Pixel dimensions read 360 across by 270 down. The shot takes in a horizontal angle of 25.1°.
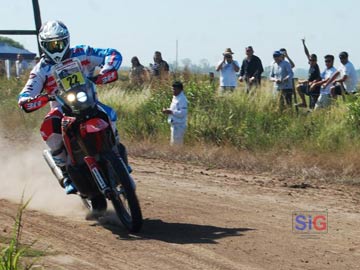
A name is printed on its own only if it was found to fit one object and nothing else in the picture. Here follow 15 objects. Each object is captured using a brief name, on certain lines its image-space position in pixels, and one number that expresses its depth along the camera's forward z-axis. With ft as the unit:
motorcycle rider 27.63
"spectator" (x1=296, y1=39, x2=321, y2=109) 54.90
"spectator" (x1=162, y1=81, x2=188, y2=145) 49.39
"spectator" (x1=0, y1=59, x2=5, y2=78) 82.29
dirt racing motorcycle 25.85
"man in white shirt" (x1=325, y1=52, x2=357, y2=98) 51.06
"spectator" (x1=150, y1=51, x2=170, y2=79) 60.10
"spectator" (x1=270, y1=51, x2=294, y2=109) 54.19
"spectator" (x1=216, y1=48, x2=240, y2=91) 57.72
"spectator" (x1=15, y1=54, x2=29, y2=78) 82.31
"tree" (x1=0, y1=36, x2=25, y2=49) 267.39
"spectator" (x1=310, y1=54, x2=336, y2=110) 51.85
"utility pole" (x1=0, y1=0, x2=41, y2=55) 55.03
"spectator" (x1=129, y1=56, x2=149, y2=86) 66.08
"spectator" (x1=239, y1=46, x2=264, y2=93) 58.44
